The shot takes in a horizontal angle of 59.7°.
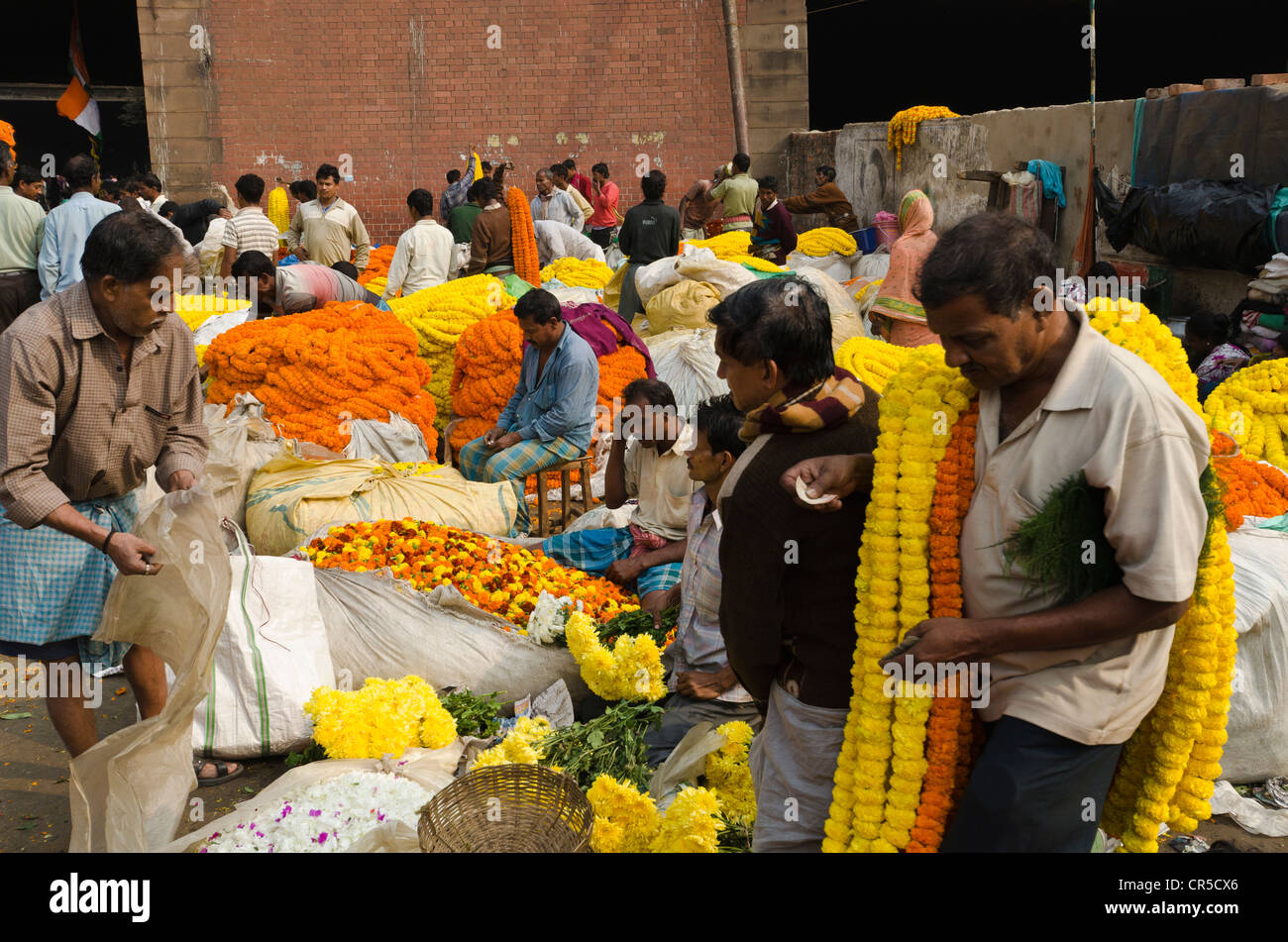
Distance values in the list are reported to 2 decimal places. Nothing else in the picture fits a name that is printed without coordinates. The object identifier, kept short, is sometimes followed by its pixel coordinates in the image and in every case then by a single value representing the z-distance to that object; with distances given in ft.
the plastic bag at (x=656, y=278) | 28.60
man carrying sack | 10.03
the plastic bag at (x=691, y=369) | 24.44
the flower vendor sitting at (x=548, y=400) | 20.03
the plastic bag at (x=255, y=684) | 13.16
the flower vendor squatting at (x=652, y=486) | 15.42
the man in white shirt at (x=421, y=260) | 29.78
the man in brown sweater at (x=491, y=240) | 29.68
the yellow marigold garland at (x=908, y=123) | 41.55
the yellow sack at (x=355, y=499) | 17.72
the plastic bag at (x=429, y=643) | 14.06
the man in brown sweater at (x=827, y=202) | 43.34
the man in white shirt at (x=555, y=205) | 42.68
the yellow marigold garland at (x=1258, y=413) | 17.07
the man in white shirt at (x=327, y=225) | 31.86
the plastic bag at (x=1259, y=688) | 12.34
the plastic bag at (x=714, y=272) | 28.19
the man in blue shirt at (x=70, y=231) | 24.86
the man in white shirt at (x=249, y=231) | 27.61
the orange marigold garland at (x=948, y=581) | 6.77
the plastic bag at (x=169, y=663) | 9.59
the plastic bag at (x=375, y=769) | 9.41
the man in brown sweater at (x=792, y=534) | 7.12
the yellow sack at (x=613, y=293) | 33.24
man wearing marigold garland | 6.12
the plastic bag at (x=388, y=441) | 21.24
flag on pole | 54.75
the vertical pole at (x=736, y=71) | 50.21
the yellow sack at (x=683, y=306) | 27.32
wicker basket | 9.46
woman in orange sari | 21.88
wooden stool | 20.11
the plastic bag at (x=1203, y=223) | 21.90
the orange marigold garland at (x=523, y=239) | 29.91
